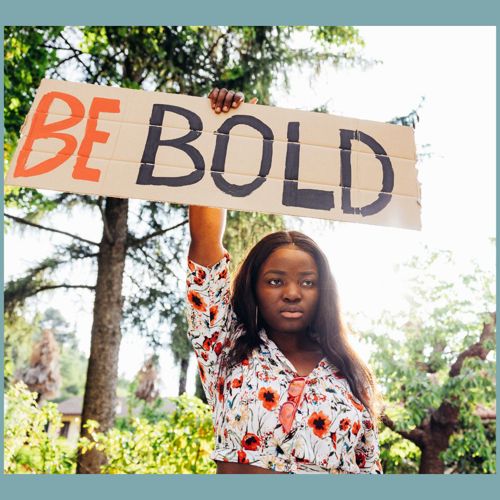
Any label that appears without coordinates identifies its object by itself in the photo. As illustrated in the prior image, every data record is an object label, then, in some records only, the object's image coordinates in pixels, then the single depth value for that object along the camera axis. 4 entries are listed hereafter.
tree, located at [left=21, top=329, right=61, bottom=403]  19.98
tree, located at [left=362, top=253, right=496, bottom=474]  6.11
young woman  1.33
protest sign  1.54
